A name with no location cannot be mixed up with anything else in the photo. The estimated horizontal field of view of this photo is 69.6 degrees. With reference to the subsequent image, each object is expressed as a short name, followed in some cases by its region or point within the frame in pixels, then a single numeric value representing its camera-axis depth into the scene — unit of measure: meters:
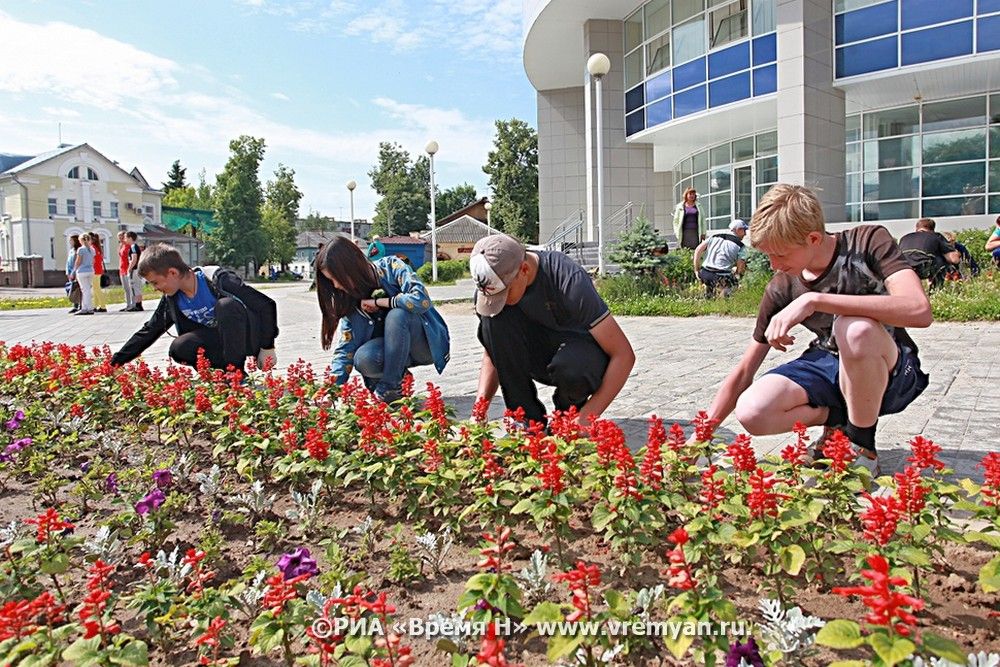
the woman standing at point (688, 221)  13.82
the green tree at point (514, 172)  55.35
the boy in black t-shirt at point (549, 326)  3.26
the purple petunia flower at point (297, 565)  1.89
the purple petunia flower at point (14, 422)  3.81
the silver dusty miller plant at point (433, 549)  2.22
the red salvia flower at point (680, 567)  1.61
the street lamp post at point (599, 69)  15.06
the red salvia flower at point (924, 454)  1.98
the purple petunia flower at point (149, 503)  2.47
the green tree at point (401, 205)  78.88
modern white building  15.95
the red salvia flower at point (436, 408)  2.90
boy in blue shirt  4.88
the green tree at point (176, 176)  95.65
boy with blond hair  2.60
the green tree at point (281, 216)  62.53
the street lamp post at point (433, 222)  25.25
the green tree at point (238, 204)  55.22
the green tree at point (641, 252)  13.67
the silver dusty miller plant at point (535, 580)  1.93
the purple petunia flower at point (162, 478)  2.85
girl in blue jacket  4.45
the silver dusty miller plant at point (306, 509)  2.58
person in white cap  12.06
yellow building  52.97
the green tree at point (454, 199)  87.69
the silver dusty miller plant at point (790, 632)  1.52
